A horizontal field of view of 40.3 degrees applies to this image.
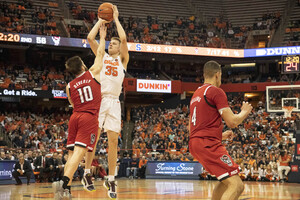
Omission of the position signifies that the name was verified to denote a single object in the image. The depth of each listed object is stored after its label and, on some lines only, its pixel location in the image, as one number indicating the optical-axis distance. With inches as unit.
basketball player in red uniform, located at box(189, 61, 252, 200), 182.1
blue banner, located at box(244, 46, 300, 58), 1237.7
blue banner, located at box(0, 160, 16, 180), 642.2
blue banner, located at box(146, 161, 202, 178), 786.8
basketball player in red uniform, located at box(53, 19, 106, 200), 244.4
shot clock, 777.9
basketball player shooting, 261.9
